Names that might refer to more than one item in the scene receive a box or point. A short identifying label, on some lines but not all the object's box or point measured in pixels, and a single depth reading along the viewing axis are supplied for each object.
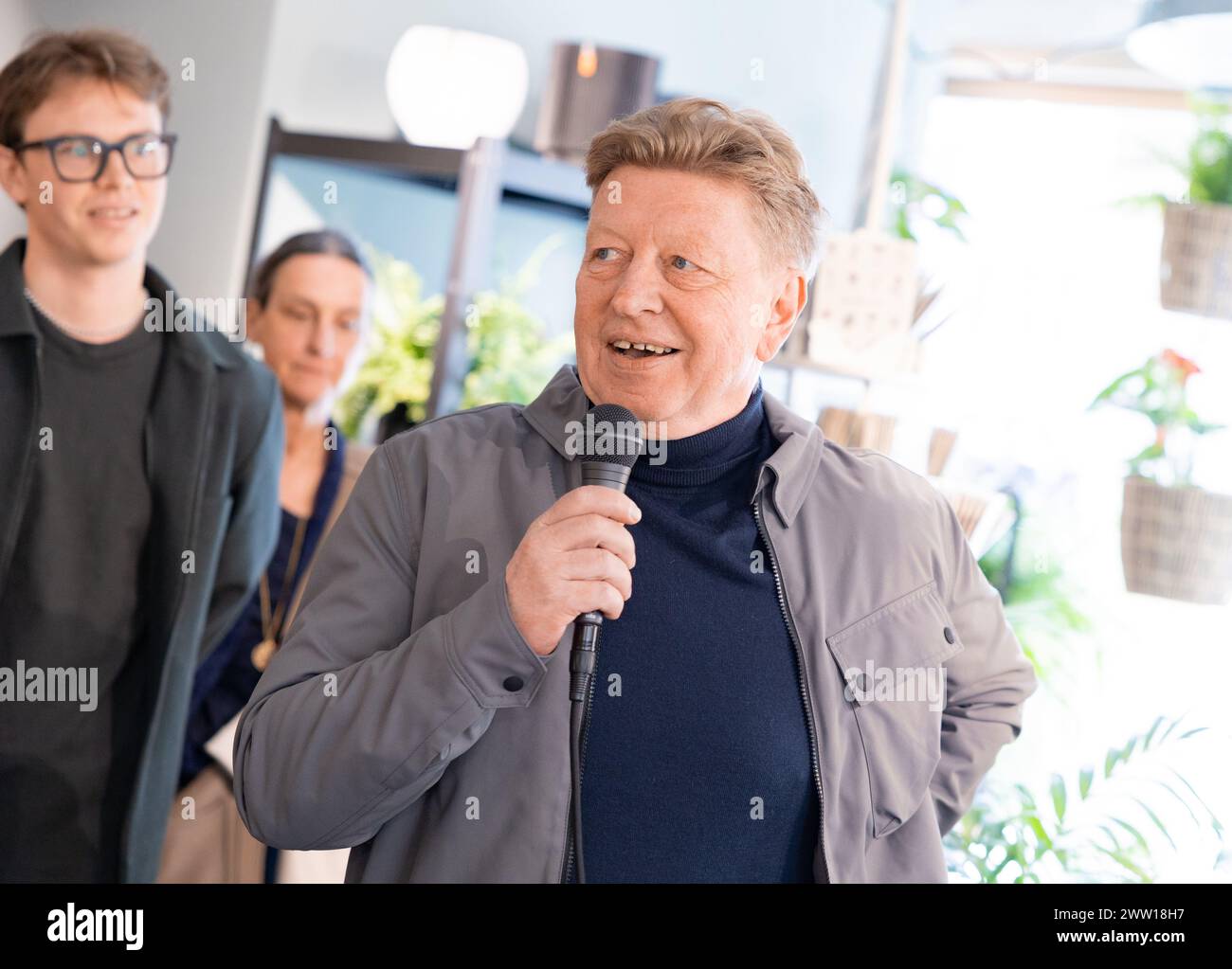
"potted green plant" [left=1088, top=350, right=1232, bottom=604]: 2.66
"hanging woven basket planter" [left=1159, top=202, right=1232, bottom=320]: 2.66
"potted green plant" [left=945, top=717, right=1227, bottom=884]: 2.53
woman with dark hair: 2.38
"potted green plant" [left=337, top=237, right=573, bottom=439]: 3.35
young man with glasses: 1.95
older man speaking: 1.11
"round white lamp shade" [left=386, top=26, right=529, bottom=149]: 3.43
